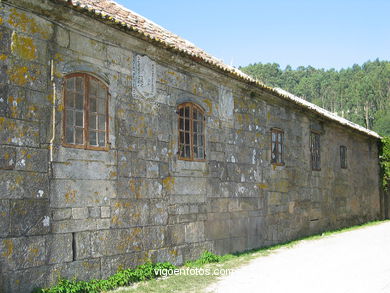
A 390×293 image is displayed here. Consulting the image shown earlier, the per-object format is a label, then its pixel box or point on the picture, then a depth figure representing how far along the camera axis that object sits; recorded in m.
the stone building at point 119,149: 5.40
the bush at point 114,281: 5.61
